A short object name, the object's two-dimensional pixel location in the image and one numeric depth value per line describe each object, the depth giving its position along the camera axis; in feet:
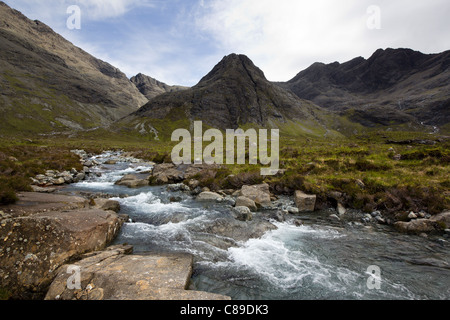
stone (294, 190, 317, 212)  50.72
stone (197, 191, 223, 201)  60.03
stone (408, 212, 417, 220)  40.42
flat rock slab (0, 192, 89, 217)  32.22
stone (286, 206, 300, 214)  50.02
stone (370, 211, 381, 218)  44.42
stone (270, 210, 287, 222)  45.80
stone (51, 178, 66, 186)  71.90
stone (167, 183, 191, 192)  71.86
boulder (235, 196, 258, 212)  52.24
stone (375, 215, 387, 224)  42.17
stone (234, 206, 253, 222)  45.70
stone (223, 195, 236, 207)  55.54
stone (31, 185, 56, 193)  56.33
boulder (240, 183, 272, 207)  54.54
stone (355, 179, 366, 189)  52.54
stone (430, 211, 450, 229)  36.81
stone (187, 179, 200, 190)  72.84
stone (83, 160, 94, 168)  114.45
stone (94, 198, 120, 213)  48.21
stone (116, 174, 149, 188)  77.45
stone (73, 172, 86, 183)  80.51
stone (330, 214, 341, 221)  45.21
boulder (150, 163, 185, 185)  81.71
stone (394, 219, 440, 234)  36.99
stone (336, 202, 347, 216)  47.81
